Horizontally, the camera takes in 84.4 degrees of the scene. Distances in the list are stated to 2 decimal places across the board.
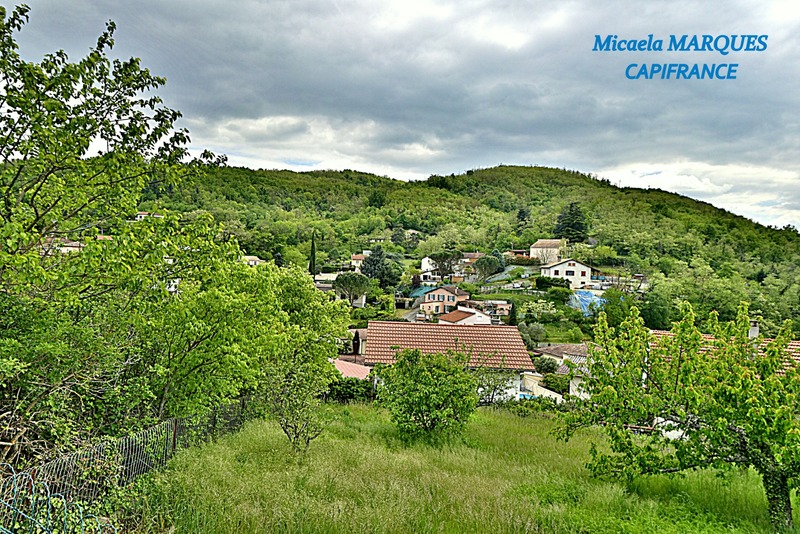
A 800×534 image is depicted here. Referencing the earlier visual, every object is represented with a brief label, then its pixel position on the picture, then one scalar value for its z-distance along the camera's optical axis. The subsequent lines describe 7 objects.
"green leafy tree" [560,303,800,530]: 5.88
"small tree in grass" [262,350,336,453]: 9.04
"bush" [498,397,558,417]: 16.09
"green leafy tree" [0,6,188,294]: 5.77
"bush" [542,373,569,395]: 24.22
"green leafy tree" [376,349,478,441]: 10.83
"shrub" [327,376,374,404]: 17.83
